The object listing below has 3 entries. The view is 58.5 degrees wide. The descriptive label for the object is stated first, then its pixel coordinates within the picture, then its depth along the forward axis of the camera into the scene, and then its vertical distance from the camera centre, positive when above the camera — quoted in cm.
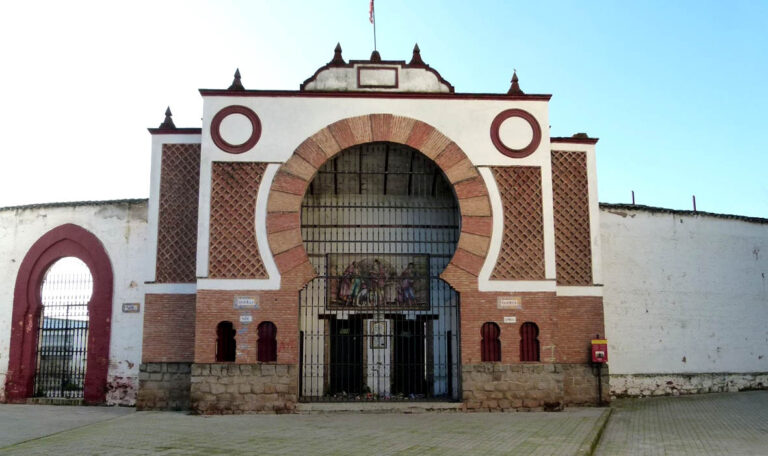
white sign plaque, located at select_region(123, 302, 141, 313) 1375 +46
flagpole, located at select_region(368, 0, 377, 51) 1490 +676
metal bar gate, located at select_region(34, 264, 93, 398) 1408 -40
